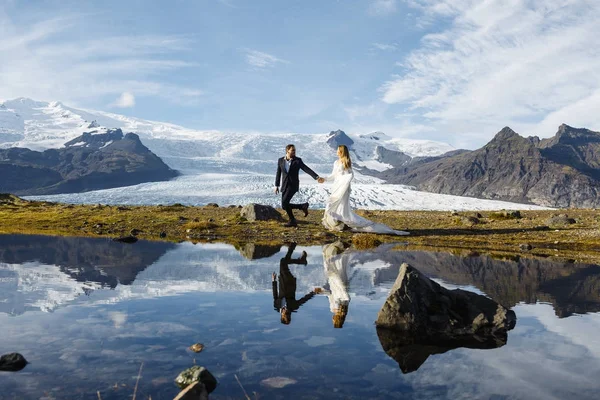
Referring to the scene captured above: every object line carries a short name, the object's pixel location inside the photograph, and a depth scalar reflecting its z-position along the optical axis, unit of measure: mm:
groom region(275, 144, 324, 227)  16391
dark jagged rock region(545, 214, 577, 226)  19078
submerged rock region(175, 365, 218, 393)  3895
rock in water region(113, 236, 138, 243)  13885
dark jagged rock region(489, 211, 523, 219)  22438
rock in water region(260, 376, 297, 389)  4051
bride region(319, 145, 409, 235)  16359
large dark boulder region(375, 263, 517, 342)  5633
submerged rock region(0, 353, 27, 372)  4219
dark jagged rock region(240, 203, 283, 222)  20259
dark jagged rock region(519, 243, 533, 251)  13125
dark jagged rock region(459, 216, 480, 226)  19719
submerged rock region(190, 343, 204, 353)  4777
